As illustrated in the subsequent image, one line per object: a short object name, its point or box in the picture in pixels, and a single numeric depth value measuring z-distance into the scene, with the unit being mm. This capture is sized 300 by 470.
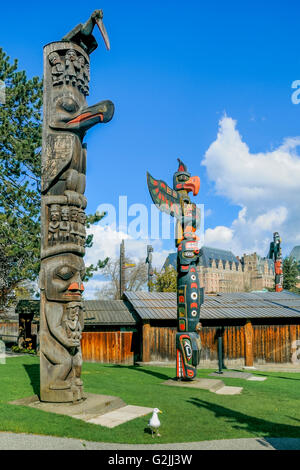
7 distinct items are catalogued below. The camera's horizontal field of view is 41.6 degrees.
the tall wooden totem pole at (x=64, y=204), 9062
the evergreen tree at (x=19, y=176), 19234
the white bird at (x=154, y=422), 7109
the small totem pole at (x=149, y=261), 34906
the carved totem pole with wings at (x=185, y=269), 13180
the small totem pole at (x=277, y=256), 30438
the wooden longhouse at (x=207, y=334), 21031
